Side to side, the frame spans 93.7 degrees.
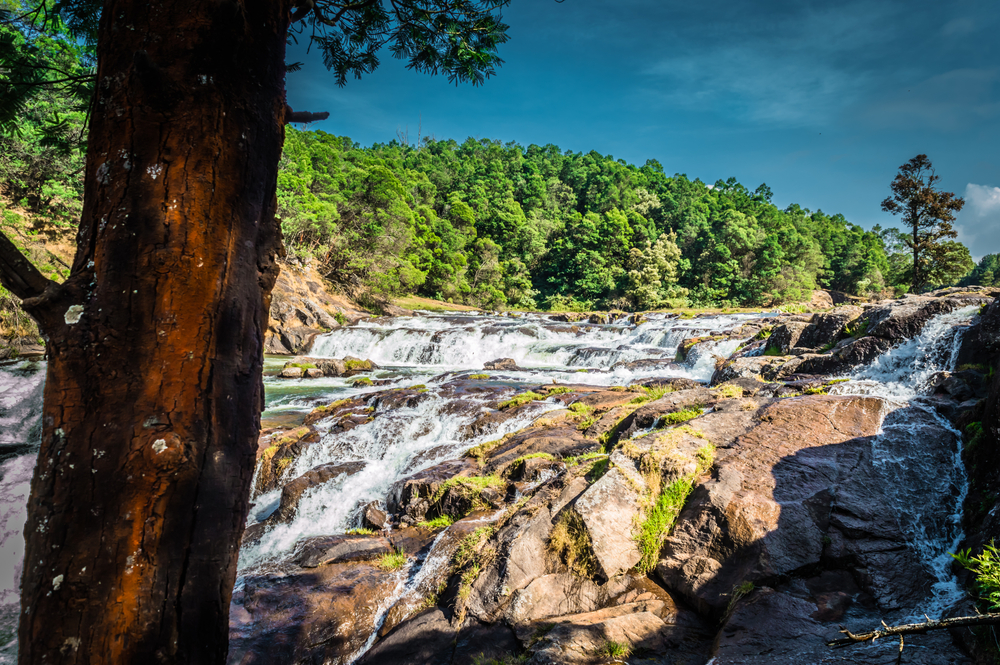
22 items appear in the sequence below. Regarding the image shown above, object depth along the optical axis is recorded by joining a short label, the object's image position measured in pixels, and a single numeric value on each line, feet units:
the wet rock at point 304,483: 22.00
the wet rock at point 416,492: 19.95
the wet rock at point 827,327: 37.29
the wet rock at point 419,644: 11.48
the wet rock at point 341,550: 17.04
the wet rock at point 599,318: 82.97
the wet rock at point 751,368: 34.09
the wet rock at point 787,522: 11.62
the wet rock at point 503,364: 56.70
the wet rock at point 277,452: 25.17
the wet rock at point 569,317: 89.92
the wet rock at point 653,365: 48.83
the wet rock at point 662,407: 20.18
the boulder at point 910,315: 29.53
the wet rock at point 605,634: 10.20
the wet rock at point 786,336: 41.01
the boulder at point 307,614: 12.85
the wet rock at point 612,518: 12.55
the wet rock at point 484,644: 10.99
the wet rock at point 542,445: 21.20
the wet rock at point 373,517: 19.93
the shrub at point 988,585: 7.11
